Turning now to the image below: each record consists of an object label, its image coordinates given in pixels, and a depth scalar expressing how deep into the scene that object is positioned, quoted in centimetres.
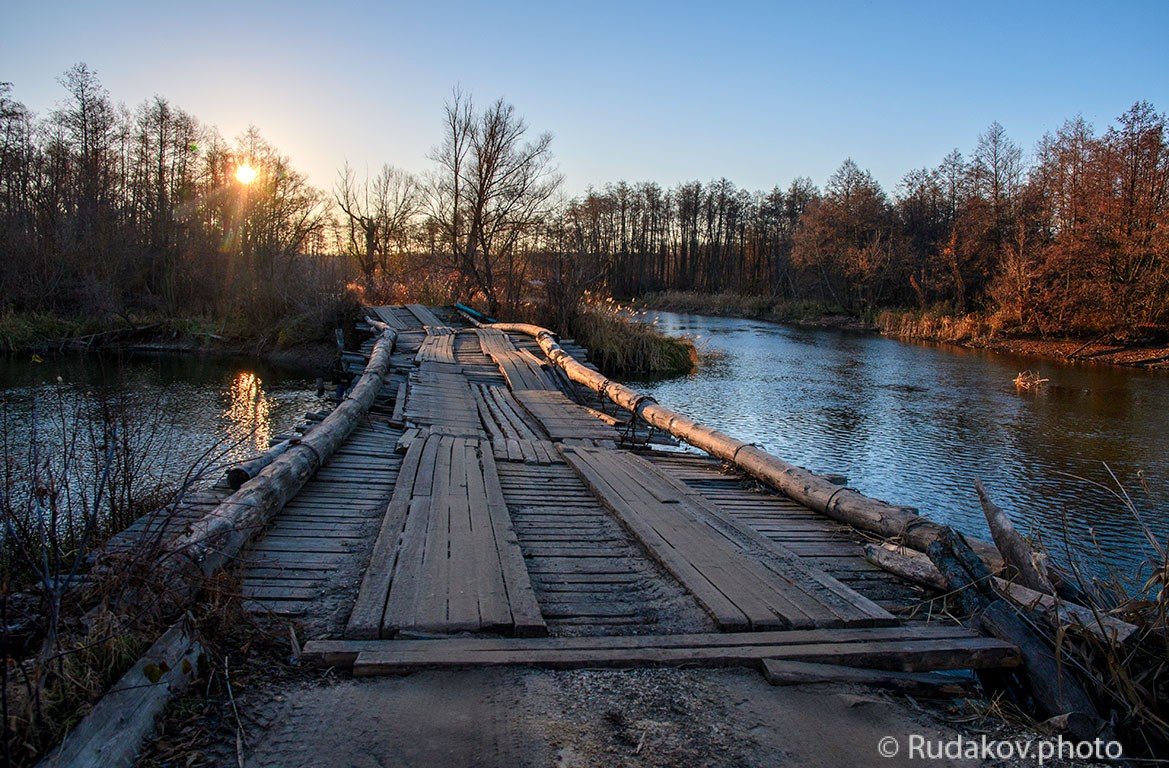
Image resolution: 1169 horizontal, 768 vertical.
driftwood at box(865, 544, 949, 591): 400
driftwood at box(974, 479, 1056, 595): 357
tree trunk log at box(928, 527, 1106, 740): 289
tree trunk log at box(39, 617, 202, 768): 212
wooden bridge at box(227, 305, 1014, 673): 319
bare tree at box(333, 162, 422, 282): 3225
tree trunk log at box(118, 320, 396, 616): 293
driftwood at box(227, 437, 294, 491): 507
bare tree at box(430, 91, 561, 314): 2372
